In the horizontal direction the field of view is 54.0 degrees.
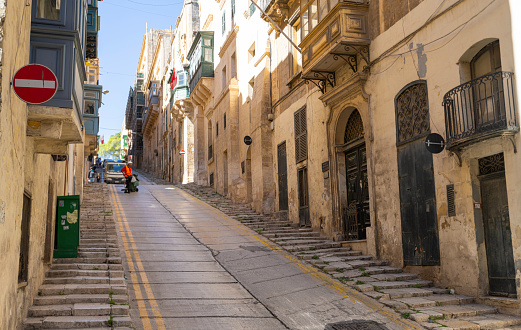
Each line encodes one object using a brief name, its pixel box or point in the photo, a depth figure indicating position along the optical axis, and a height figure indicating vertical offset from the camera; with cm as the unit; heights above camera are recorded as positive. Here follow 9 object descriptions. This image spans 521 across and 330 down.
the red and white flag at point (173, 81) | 4478 +1385
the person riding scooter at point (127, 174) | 2953 +366
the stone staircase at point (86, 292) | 838 -102
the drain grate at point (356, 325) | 841 -153
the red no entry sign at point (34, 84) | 631 +195
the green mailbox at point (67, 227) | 1223 +29
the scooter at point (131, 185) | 2993 +307
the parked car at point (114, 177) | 3756 +446
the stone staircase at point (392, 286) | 852 -111
